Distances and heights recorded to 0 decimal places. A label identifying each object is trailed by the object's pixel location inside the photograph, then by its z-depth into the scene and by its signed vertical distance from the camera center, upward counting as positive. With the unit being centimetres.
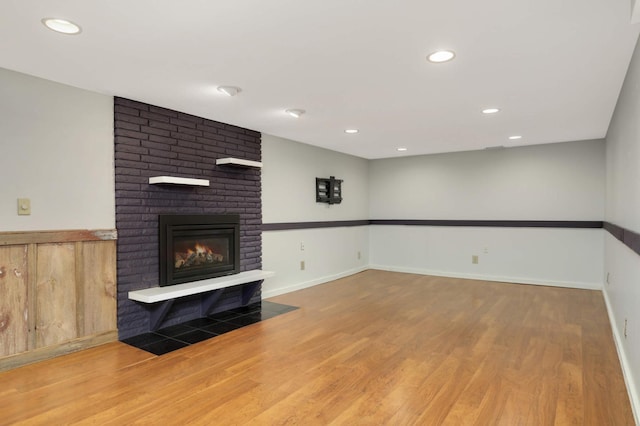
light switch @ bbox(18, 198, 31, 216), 277 +9
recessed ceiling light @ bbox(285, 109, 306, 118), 374 +104
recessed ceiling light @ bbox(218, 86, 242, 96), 306 +104
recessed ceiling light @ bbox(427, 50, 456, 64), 236 +101
